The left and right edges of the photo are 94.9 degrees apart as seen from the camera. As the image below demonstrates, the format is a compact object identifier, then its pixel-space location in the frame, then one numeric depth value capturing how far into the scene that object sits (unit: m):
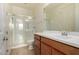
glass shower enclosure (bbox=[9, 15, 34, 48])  2.14
